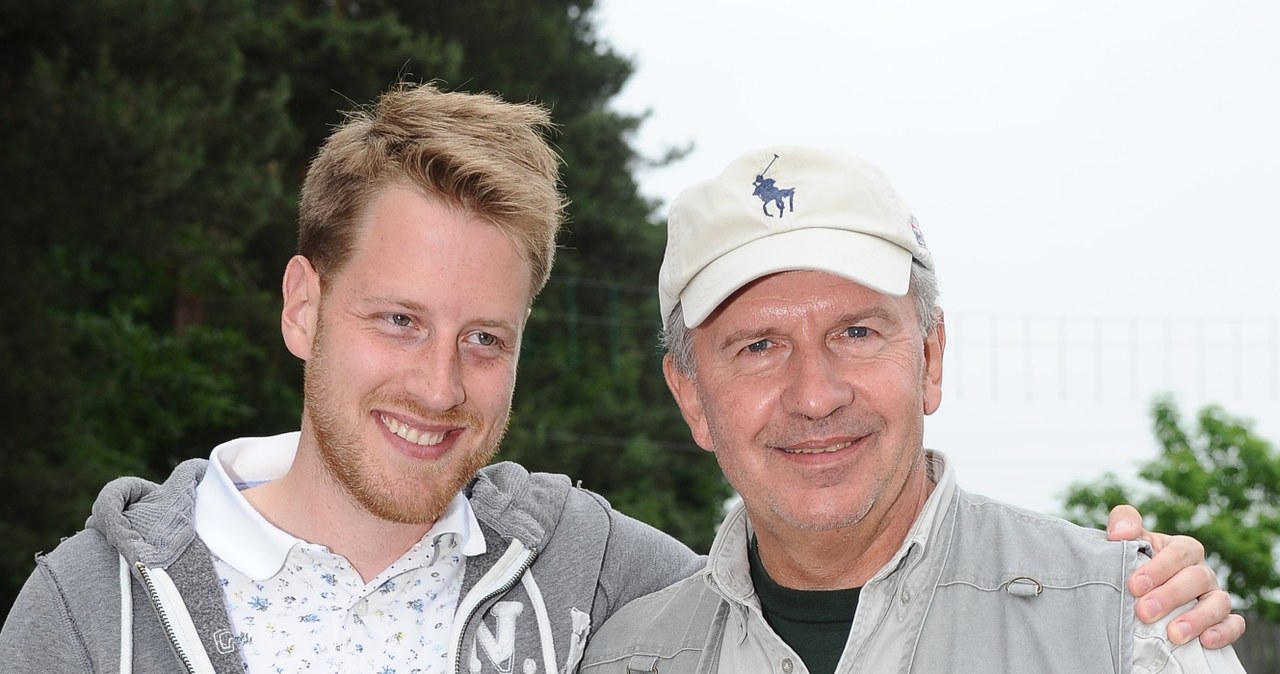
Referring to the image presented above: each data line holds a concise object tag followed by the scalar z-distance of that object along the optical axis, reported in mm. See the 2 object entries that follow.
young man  2266
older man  2109
